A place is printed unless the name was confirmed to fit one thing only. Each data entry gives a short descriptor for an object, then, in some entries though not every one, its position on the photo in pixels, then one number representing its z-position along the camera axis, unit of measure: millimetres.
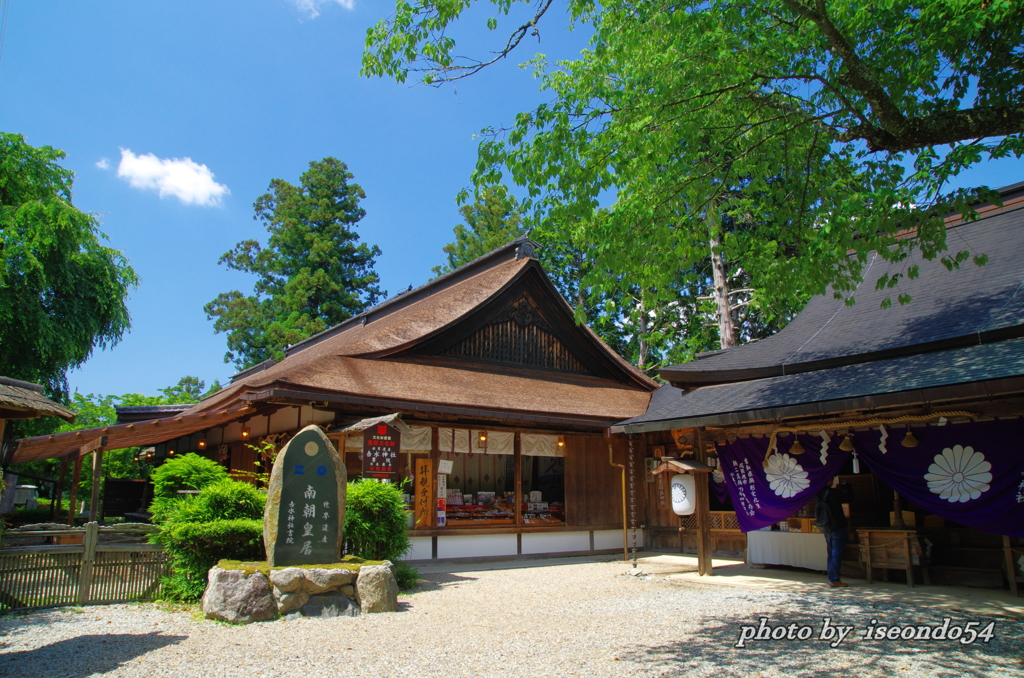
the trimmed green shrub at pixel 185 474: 12281
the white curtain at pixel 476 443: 12664
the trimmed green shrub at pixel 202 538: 8117
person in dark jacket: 9461
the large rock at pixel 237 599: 6980
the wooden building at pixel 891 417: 7660
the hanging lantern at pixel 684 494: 10758
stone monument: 7719
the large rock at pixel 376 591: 7617
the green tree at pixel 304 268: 32375
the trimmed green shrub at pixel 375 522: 9305
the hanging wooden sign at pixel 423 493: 12125
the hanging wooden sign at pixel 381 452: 10299
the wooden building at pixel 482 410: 11625
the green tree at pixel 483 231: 33375
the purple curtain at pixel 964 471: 7504
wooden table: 9258
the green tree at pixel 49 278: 18422
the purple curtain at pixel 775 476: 9281
